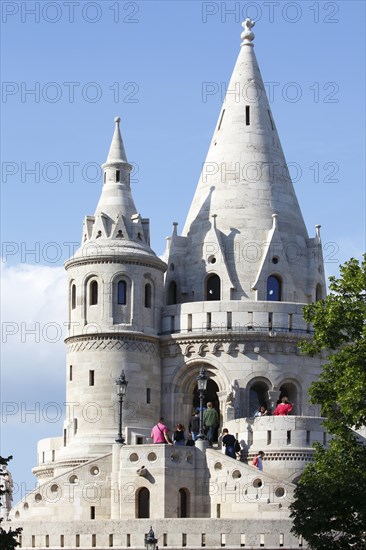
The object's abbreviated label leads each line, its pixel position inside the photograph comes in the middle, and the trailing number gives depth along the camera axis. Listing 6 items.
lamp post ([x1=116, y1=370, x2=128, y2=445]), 66.06
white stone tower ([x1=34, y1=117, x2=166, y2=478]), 71.69
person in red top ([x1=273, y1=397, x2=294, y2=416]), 69.62
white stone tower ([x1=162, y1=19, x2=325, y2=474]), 73.69
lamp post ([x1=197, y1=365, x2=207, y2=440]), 66.00
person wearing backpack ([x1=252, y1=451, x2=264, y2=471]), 67.31
